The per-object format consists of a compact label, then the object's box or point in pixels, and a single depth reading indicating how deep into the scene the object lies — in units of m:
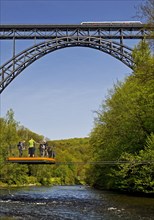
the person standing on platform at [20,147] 25.88
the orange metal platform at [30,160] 24.26
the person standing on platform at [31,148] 25.14
